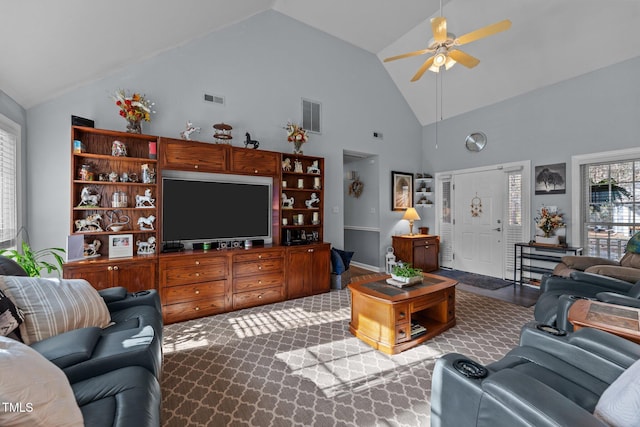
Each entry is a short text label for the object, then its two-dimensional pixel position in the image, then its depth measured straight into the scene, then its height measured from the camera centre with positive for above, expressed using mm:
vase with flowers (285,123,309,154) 4293 +1180
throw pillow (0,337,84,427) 874 -611
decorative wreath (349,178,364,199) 6250 +570
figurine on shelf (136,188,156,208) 3359 +139
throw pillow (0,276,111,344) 1623 -592
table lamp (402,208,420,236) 5762 -40
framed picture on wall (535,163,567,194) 4531 +578
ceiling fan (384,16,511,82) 2838 +1851
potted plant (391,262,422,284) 2924 -655
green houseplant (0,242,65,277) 2440 -433
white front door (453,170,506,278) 5312 -182
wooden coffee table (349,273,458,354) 2553 -981
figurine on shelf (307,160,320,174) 4527 +723
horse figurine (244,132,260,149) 3969 +1005
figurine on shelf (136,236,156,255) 3357 -409
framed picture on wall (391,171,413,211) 6012 +497
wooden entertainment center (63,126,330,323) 3049 -363
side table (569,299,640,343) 1581 -650
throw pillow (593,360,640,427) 921 -657
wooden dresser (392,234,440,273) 5531 -748
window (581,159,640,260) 3975 +114
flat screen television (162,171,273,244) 3459 +71
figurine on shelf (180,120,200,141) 3633 +1056
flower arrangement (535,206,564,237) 4473 -136
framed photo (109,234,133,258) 3113 -372
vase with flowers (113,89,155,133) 3178 +1192
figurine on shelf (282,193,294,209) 4328 +167
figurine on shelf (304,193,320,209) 4582 +193
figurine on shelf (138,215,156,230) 3388 -117
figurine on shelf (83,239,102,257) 3107 -404
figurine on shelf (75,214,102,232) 3082 -122
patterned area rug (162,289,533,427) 1832 -1291
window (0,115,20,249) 2691 +313
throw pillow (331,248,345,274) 4559 -831
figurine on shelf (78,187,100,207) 3086 +156
